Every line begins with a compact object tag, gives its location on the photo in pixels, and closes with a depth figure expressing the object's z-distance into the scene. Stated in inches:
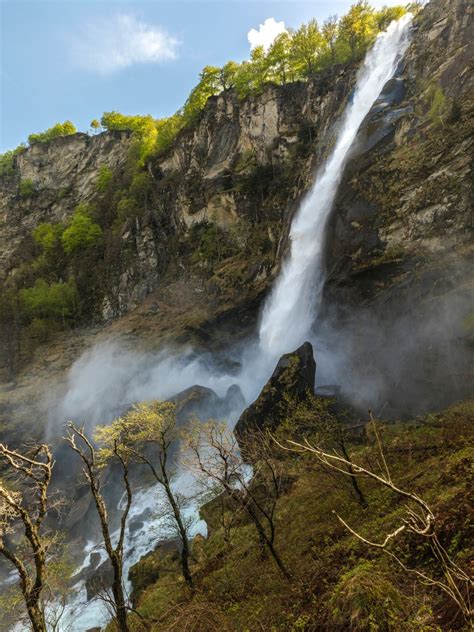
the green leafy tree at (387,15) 1782.7
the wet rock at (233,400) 1181.1
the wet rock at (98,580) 737.5
